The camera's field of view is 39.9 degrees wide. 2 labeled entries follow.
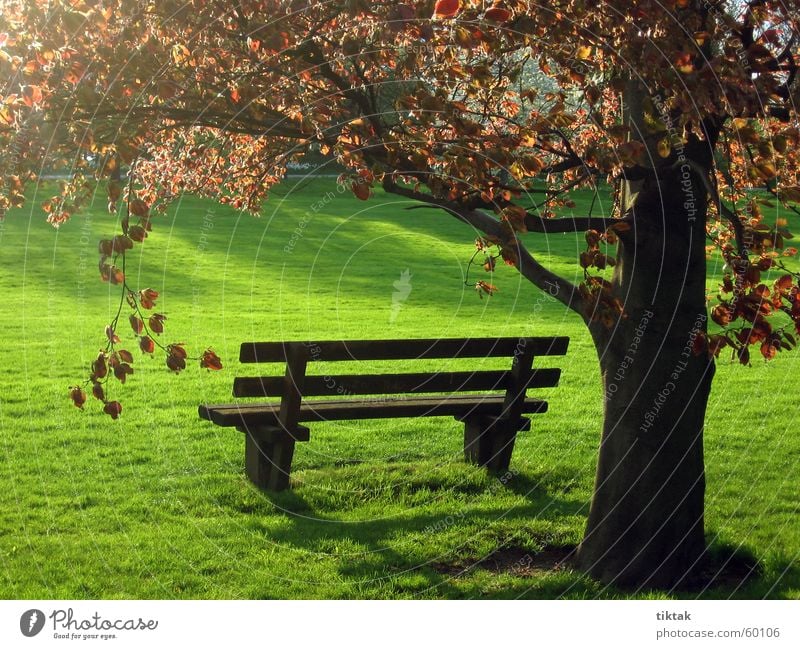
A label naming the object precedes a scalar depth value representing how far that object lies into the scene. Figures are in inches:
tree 245.6
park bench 358.0
